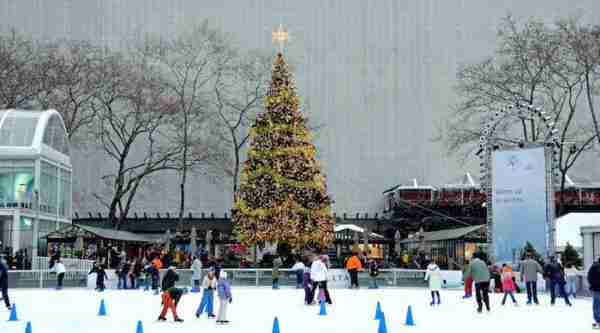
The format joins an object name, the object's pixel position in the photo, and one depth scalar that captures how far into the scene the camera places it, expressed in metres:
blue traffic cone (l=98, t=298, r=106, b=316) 19.05
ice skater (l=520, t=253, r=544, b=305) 23.39
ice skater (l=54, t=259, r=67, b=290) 29.92
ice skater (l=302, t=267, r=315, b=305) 22.30
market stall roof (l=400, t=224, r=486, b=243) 35.59
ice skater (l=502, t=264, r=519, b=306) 23.47
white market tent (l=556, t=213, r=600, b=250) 36.91
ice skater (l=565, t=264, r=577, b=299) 26.92
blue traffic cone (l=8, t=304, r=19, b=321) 17.16
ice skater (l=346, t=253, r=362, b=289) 29.37
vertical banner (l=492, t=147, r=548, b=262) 28.95
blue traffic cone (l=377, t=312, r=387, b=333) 13.30
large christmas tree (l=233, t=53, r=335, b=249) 36.22
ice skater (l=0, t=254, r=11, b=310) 19.62
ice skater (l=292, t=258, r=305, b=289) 29.82
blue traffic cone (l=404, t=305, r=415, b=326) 16.84
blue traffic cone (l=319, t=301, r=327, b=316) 18.94
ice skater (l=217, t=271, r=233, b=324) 16.58
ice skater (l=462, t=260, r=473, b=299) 26.58
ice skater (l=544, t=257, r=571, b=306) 22.89
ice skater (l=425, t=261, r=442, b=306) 22.78
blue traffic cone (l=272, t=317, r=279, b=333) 13.22
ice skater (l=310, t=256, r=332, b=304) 21.04
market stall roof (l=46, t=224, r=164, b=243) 37.69
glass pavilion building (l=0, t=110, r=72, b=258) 39.88
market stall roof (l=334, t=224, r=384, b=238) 42.03
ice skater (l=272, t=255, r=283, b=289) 31.09
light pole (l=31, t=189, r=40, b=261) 40.56
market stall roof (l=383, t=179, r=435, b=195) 49.16
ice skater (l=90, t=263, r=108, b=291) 30.03
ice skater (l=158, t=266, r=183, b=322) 16.78
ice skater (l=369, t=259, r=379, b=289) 31.05
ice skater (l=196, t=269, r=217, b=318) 17.72
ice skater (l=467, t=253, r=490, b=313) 19.81
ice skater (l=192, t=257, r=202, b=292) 28.85
